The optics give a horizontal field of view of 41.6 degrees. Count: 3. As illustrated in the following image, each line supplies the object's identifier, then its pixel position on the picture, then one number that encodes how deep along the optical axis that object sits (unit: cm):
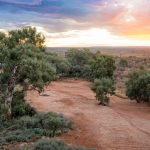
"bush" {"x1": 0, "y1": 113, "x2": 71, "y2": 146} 1254
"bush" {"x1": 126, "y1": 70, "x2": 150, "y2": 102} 2120
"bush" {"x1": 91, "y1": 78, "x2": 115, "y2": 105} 2003
